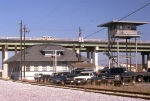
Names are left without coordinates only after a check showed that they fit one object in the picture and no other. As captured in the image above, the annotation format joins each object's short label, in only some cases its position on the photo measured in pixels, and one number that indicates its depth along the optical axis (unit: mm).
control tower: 63344
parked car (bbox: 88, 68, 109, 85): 35056
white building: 73875
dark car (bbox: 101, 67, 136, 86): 33122
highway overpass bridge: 90875
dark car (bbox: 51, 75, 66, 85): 41988
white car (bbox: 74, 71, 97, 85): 38750
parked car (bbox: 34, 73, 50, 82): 53238
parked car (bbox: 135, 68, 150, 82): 41750
